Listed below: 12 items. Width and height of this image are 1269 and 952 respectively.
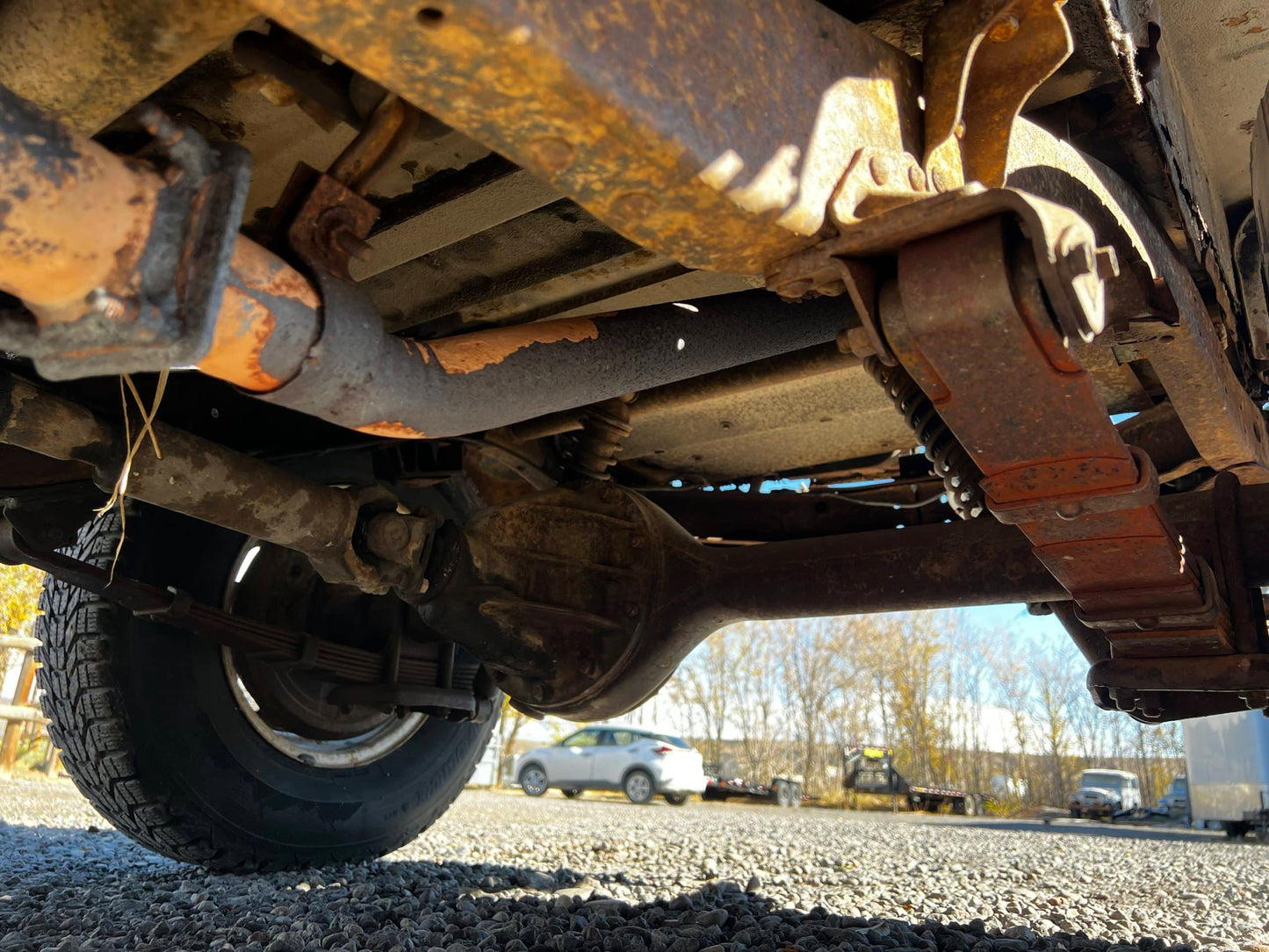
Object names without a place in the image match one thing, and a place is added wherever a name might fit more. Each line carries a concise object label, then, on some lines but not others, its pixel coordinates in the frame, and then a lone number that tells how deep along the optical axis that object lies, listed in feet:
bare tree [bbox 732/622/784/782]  114.01
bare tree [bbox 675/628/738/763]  115.34
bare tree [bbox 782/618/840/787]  113.29
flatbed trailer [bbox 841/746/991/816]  67.87
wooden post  29.78
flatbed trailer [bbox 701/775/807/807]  61.93
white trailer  36.04
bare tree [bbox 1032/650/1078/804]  106.73
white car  52.47
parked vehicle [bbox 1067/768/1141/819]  67.05
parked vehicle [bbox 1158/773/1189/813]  60.64
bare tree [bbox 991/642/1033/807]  115.44
